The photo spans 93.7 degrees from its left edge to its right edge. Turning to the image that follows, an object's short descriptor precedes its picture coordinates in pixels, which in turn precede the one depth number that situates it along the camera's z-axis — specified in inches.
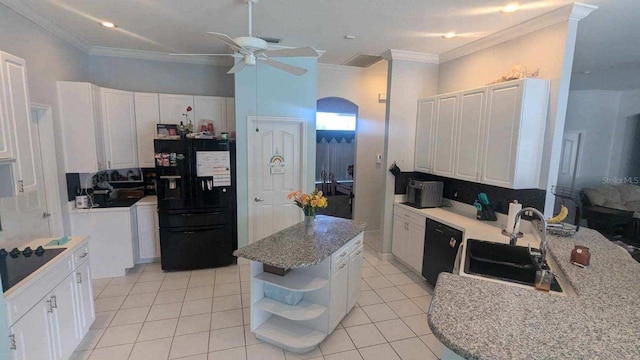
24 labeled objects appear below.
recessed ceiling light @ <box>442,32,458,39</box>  126.6
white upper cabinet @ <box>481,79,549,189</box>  107.7
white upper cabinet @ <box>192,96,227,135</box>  167.9
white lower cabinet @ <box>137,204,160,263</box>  156.3
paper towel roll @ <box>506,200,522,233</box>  112.3
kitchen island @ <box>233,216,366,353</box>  93.8
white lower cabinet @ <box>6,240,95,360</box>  70.3
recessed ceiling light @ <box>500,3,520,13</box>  99.1
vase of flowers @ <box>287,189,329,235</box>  109.6
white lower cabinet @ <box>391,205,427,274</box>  145.8
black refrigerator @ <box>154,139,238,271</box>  147.0
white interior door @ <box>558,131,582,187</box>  219.5
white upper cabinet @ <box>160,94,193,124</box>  162.7
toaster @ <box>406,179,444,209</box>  152.9
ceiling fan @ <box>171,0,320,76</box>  88.1
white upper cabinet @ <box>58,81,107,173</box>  133.8
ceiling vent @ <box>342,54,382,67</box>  175.8
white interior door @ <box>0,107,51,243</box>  100.3
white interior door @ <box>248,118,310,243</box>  160.7
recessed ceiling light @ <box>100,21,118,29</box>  121.0
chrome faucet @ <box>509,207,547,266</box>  79.7
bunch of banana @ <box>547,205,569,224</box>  102.2
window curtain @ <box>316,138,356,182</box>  307.0
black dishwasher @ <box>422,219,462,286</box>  124.4
